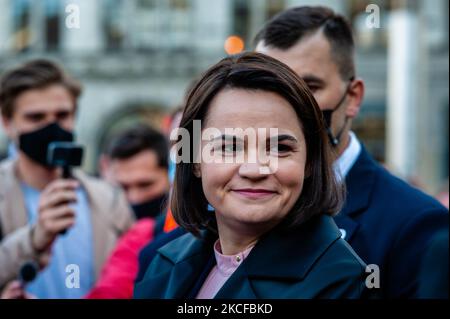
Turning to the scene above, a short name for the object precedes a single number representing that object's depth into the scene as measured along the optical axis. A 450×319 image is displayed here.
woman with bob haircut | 3.34
